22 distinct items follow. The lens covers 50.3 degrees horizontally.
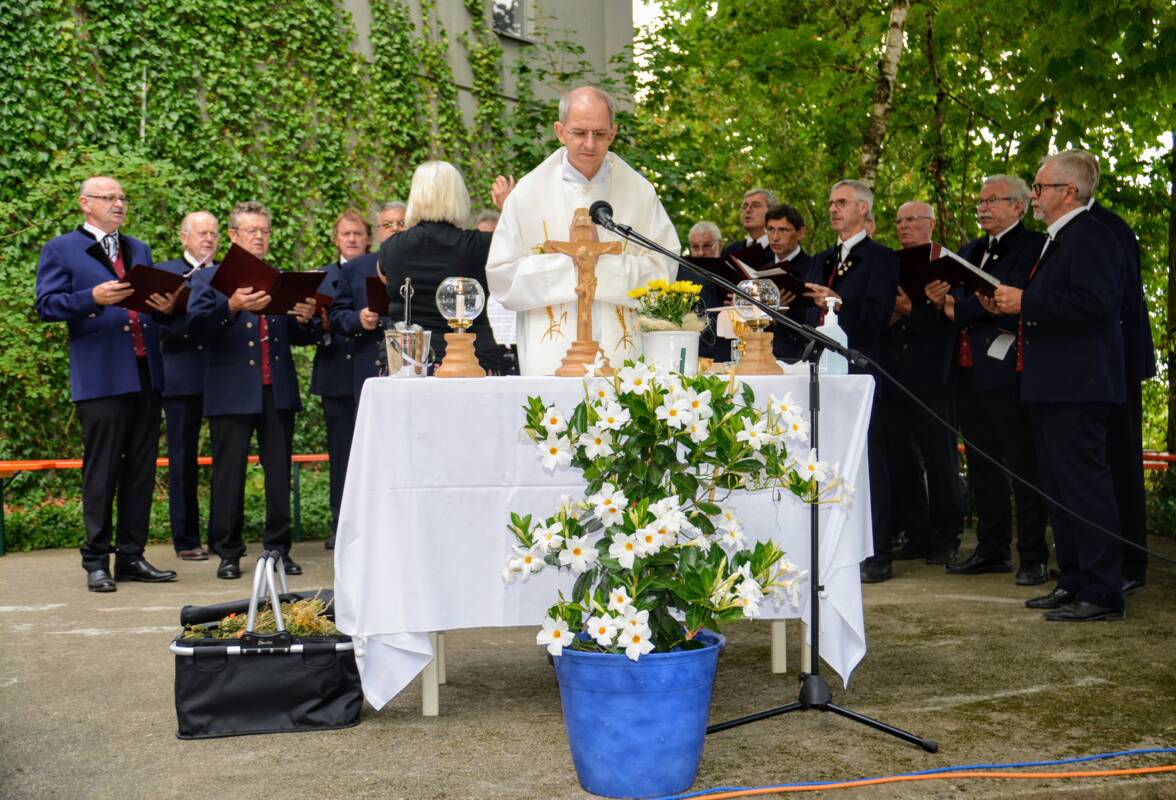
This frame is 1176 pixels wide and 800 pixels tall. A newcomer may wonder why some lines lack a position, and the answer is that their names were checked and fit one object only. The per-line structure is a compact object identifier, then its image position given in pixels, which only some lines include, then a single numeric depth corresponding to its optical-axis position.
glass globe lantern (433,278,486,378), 4.19
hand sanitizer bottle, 4.61
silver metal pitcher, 4.36
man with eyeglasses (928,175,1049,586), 6.59
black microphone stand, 3.62
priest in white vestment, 4.57
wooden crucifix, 4.32
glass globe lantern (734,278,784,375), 4.40
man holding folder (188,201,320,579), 7.28
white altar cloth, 3.95
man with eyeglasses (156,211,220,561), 7.62
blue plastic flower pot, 3.30
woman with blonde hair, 5.55
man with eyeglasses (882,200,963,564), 7.52
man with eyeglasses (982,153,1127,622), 5.58
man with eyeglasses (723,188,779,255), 8.55
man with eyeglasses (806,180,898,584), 6.80
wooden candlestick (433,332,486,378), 4.16
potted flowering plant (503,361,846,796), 3.28
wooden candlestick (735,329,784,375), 4.40
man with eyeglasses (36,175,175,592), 6.86
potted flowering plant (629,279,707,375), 4.26
